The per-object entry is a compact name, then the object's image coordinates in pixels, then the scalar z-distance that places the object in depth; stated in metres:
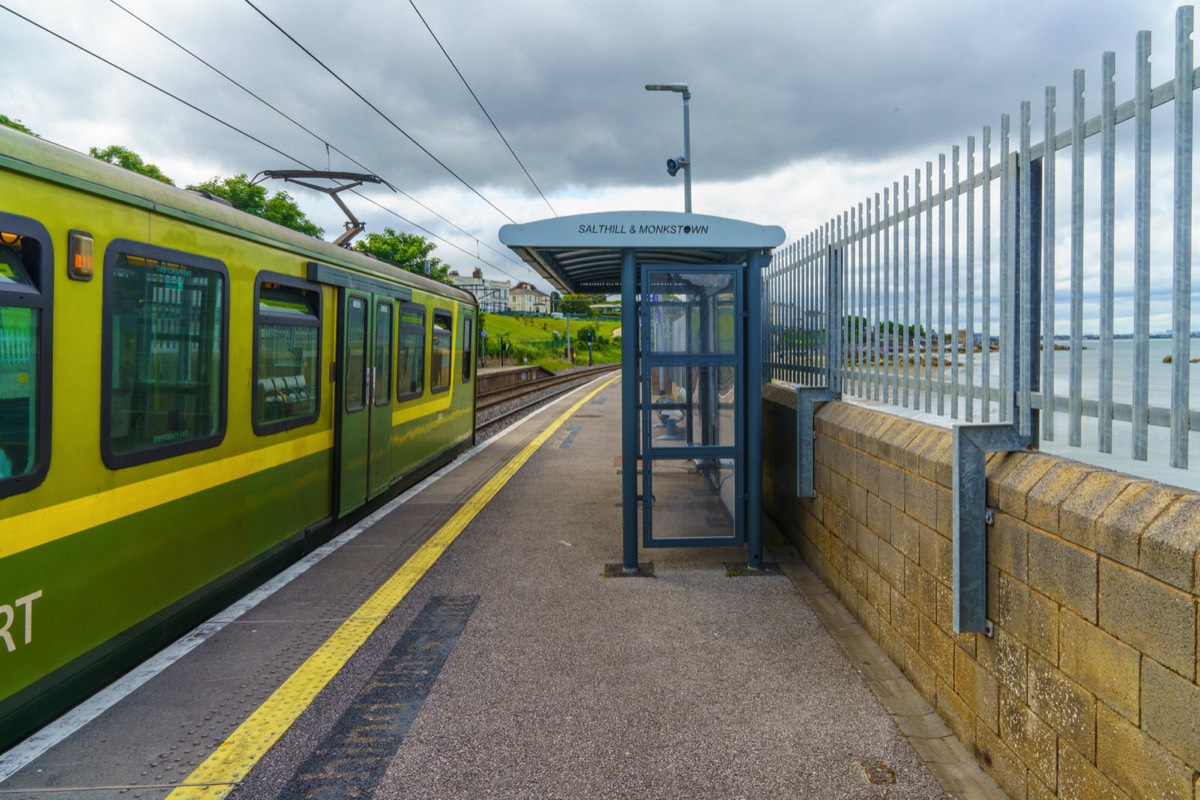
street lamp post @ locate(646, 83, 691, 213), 13.60
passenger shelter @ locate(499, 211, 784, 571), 5.39
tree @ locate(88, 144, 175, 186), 34.12
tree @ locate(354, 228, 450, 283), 46.03
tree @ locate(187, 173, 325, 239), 38.19
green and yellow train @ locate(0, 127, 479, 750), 3.05
